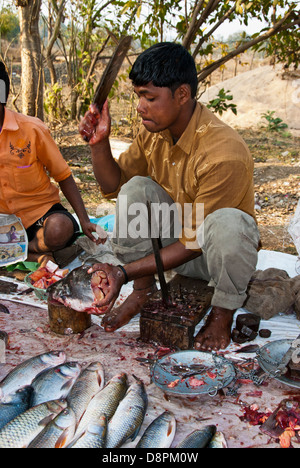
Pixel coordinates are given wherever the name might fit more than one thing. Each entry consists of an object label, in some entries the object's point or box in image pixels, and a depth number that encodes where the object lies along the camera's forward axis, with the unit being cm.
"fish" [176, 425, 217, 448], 175
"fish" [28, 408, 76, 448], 173
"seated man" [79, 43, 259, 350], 243
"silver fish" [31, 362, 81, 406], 206
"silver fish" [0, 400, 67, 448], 173
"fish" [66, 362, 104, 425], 199
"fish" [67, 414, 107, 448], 174
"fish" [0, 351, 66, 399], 207
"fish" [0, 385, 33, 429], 190
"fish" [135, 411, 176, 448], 176
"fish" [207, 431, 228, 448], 176
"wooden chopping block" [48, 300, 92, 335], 262
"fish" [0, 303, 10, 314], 290
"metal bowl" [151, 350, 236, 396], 212
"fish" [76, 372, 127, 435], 189
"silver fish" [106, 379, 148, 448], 181
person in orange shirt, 335
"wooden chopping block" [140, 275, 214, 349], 248
